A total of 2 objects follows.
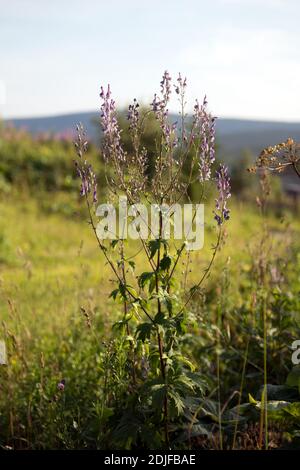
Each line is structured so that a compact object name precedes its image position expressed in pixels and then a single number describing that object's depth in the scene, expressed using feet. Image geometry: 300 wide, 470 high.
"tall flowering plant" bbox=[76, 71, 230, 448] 8.95
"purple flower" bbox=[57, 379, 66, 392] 9.66
